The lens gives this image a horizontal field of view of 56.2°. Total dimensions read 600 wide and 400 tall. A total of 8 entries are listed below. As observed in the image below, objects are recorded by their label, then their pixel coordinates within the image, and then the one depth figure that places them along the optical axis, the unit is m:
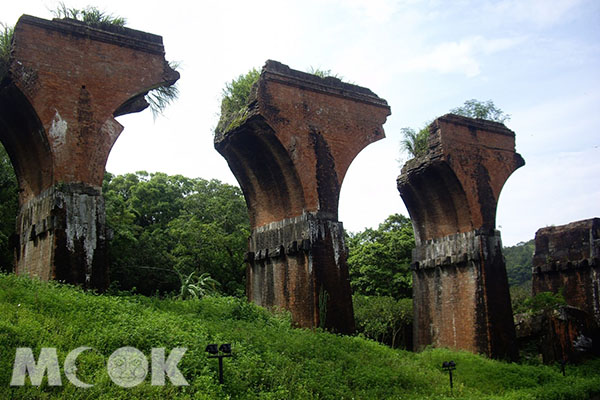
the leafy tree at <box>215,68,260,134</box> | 13.00
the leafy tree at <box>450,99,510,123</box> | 15.79
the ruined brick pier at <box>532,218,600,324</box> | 17.97
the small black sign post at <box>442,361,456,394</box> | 9.34
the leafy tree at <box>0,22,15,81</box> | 9.50
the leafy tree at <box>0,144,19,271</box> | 16.09
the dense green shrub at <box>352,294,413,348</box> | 17.81
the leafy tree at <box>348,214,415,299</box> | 21.59
